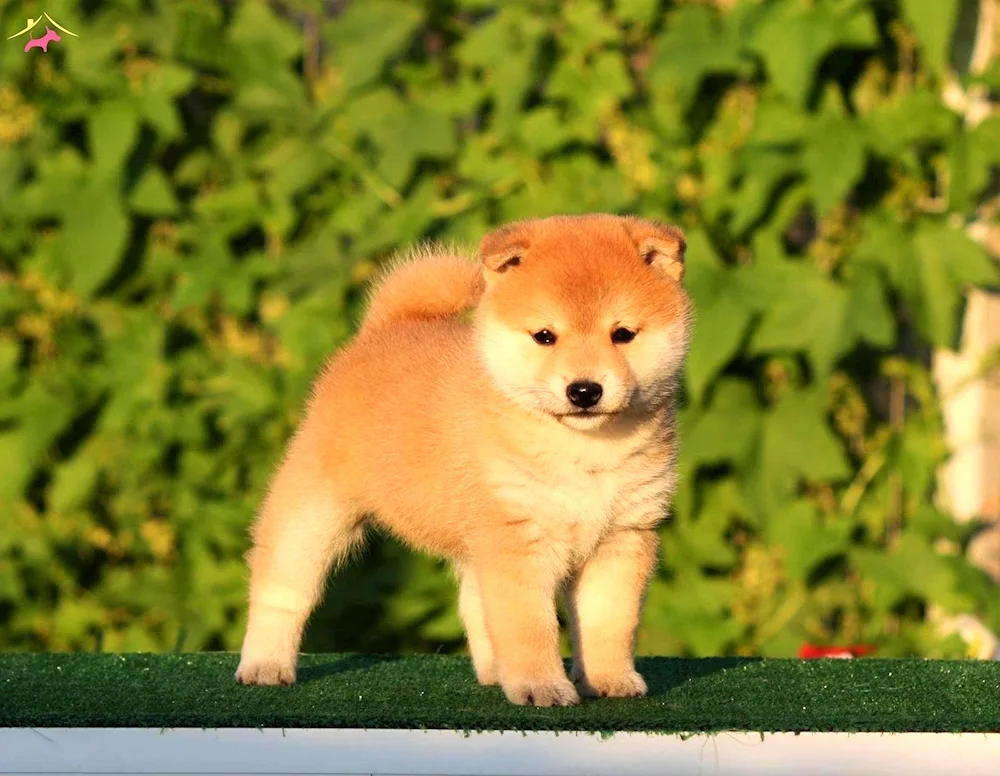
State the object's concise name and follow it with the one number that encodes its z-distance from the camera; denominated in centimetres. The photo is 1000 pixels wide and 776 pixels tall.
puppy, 700
